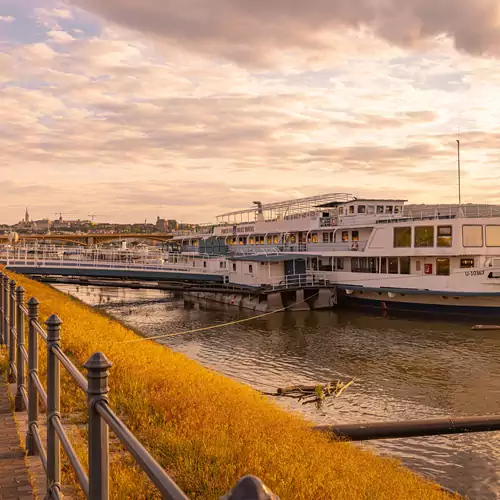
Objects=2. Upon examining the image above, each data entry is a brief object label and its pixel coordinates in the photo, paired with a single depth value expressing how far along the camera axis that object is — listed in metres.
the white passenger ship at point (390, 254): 41.00
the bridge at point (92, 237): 163.82
